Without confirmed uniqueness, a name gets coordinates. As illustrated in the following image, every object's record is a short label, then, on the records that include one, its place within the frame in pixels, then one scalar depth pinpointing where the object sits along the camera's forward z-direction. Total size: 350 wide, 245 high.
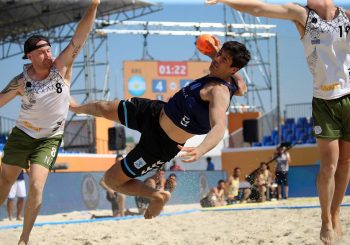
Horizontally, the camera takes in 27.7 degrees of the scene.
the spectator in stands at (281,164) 16.77
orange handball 5.89
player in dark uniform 5.35
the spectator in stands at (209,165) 20.41
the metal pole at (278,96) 20.52
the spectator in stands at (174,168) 18.08
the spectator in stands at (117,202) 12.84
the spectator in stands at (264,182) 15.61
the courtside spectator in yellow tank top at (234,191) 15.55
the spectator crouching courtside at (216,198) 14.53
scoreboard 27.89
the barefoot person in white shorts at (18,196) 12.39
